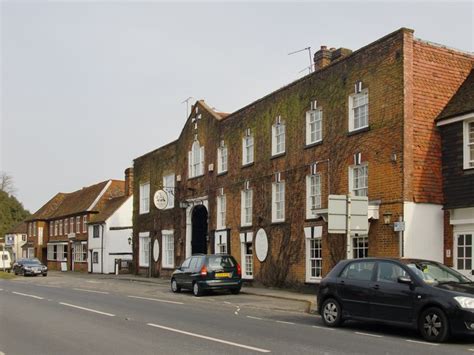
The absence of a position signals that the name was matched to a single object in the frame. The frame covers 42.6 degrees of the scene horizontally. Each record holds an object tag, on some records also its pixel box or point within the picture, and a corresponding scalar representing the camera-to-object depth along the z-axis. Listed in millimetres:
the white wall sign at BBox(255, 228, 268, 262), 26594
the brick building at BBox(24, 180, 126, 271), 56647
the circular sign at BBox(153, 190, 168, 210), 35500
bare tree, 96562
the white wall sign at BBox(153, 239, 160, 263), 38166
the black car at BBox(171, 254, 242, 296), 22891
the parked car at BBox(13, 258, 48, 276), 45000
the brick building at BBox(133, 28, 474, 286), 19312
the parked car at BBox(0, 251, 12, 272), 55409
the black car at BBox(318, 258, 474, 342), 10992
